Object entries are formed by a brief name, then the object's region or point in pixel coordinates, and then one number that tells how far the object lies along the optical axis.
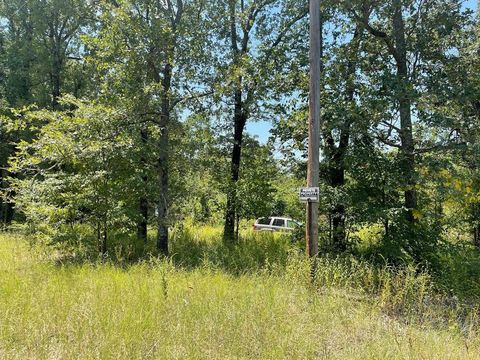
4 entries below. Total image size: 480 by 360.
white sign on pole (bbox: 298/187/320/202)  5.55
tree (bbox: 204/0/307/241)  8.63
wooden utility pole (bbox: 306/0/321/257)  5.67
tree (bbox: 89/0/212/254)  8.55
